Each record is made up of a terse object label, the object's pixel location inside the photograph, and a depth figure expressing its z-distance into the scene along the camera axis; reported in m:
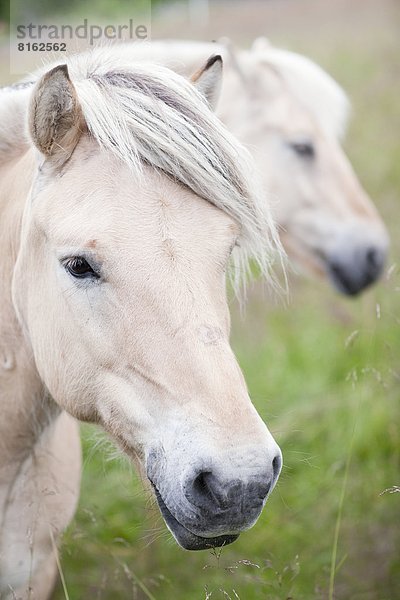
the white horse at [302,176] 5.65
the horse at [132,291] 3.45
